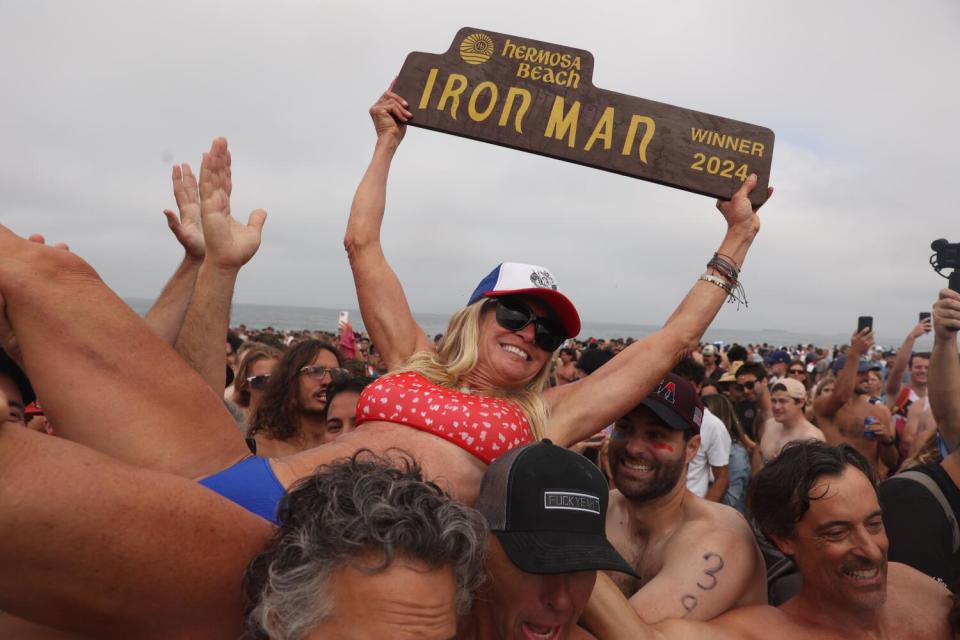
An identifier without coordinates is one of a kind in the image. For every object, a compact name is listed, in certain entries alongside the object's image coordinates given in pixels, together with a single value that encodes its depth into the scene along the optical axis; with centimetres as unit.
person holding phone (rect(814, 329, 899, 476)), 652
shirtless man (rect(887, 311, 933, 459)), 654
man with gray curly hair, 133
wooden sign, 288
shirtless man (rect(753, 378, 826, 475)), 647
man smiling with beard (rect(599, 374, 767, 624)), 246
